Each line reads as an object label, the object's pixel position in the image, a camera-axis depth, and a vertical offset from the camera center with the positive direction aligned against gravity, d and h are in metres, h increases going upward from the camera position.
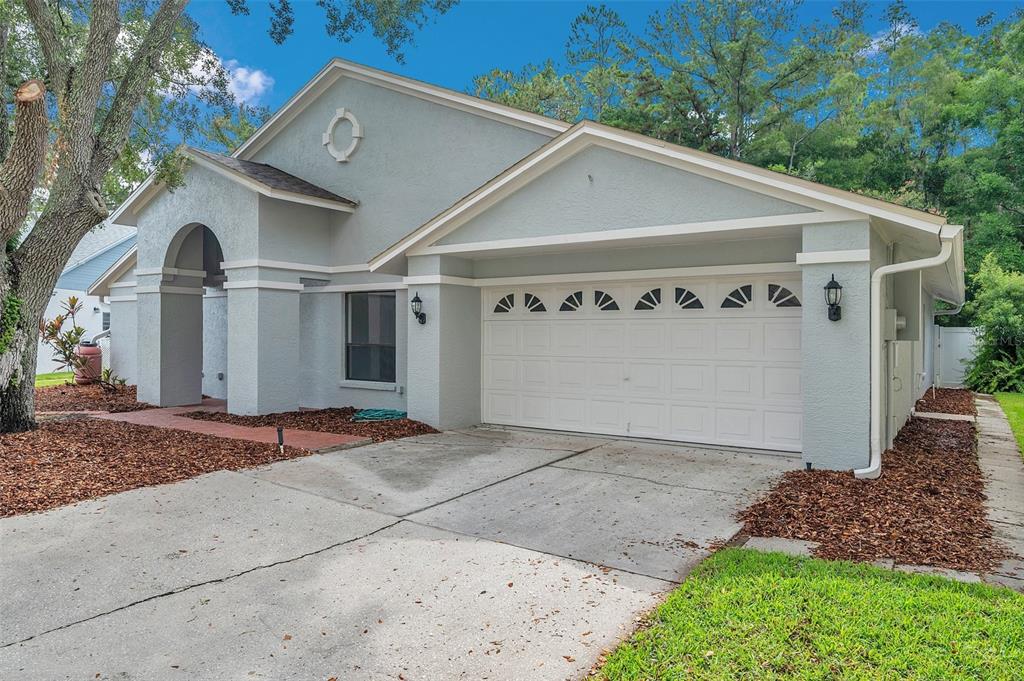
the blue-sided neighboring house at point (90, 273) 25.92 +2.94
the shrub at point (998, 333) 17.58 +0.28
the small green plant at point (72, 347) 16.12 -0.17
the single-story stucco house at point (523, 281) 7.27 +0.95
